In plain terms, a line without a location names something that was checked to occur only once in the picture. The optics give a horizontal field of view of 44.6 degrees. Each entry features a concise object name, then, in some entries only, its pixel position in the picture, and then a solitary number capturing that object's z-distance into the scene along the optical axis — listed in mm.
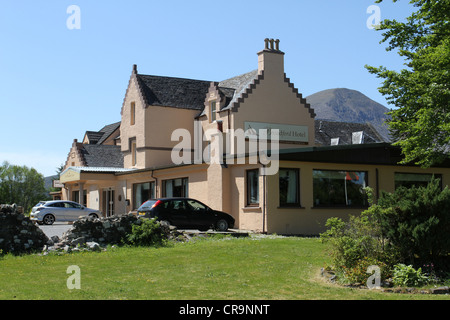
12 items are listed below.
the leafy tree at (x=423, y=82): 18078
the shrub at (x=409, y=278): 10148
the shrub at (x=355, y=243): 11070
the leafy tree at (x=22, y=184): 80500
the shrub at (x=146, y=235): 17234
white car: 33844
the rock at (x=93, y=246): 16047
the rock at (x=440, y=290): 9545
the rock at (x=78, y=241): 16500
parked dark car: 23844
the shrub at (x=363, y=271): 10422
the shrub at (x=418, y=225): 10773
